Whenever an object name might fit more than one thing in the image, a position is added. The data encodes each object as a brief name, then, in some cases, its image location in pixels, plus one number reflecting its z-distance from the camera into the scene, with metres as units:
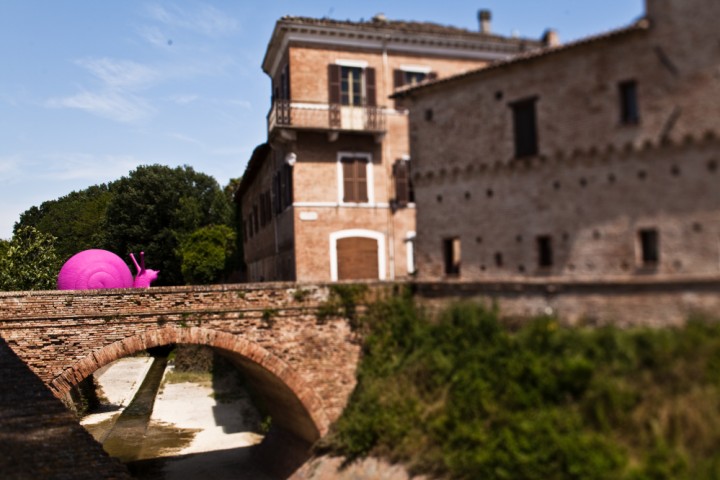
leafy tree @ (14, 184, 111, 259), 68.44
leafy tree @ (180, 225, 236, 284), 46.66
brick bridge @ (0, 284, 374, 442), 17.39
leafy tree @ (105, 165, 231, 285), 54.97
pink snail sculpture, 26.00
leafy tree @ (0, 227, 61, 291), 36.00
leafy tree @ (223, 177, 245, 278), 45.45
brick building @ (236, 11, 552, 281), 24.33
